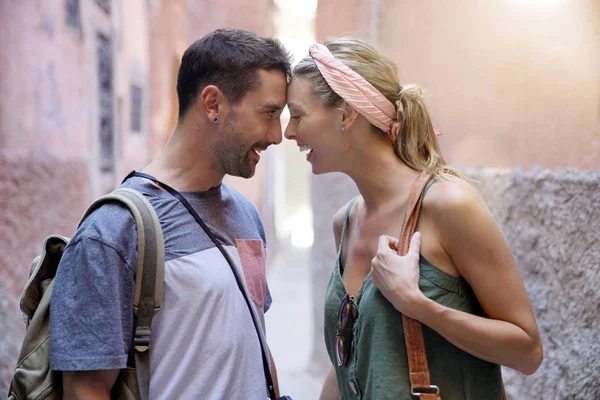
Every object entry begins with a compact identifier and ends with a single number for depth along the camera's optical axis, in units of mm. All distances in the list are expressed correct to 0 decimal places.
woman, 1509
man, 1415
